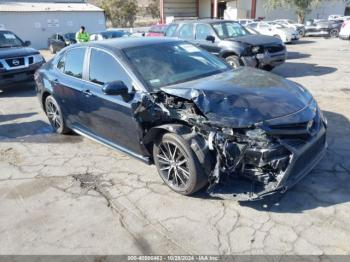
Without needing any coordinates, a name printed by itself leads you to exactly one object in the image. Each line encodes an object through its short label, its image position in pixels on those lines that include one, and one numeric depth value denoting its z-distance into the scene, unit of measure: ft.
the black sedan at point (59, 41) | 71.87
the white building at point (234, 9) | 113.05
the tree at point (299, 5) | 98.60
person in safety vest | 51.02
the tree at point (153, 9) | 187.34
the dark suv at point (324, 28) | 80.69
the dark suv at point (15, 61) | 30.35
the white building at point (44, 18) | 89.97
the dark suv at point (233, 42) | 29.50
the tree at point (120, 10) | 147.54
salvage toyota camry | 10.38
